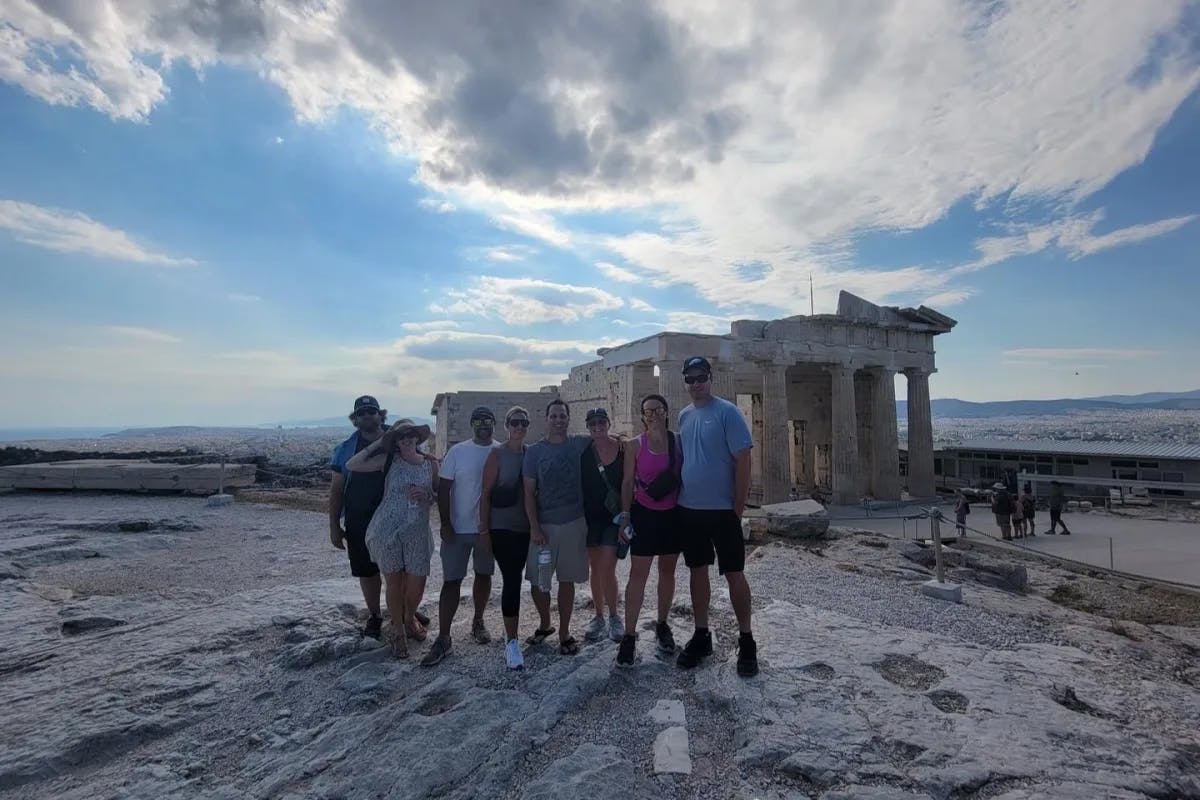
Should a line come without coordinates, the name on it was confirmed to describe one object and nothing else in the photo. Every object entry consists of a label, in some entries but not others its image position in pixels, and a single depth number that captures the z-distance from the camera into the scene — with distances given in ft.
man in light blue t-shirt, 13.71
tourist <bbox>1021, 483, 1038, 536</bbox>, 43.11
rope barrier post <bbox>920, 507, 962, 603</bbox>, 20.18
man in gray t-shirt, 14.87
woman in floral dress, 15.11
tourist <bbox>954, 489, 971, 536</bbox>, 41.65
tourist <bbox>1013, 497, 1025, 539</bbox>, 42.22
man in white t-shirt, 15.44
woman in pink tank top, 14.12
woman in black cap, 15.20
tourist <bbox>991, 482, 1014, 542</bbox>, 41.75
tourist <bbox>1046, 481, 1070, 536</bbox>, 43.36
